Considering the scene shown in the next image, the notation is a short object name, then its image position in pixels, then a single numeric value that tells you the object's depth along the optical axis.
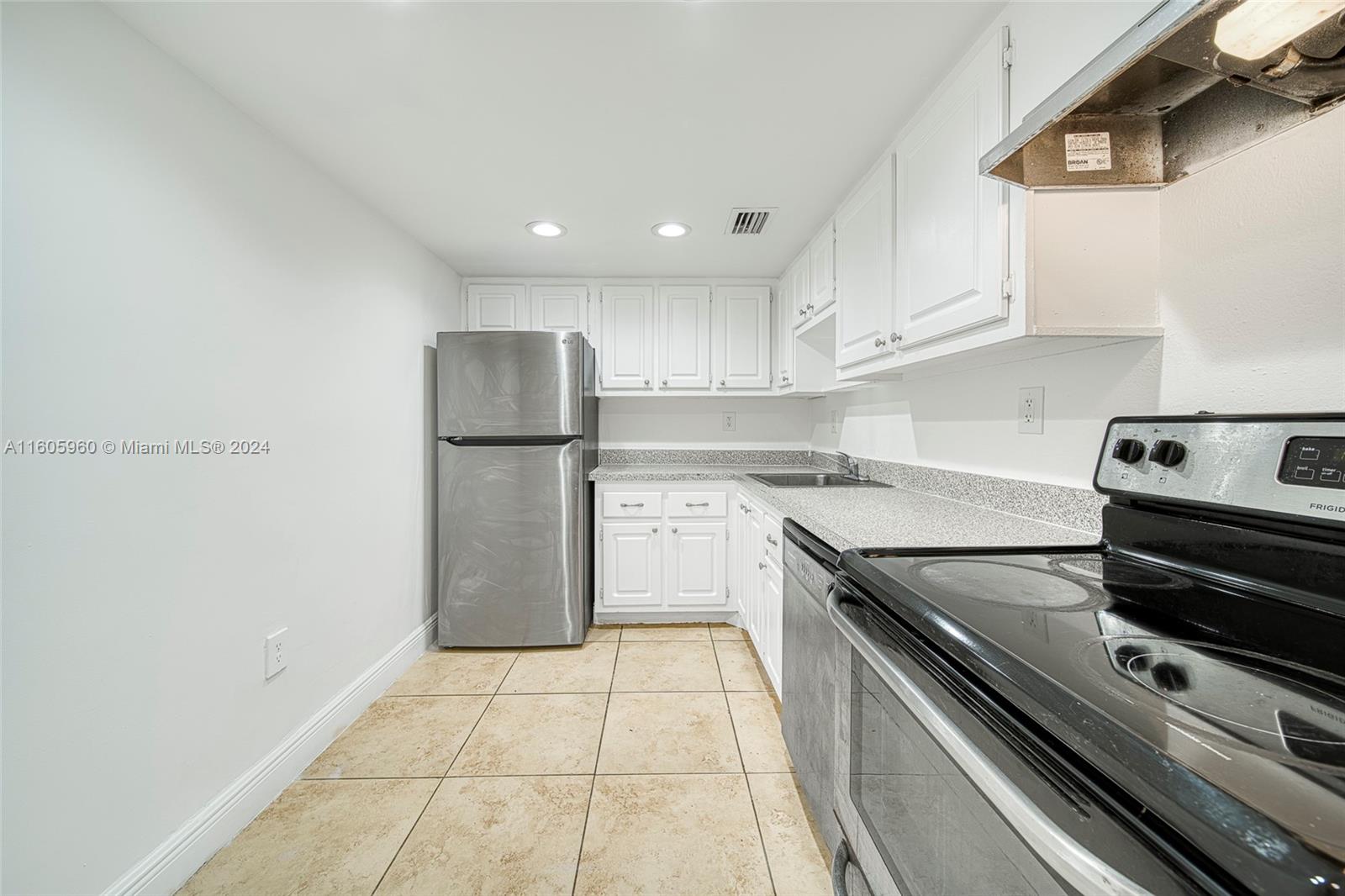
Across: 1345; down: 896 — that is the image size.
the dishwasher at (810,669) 1.25
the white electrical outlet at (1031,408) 1.40
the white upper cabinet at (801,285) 2.58
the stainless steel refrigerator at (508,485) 2.63
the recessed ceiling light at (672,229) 2.40
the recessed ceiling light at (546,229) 2.39
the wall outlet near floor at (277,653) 1.64
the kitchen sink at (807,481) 2.46
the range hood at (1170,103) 0.65
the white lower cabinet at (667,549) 2.90
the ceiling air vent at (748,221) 2.28
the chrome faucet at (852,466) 2.59
